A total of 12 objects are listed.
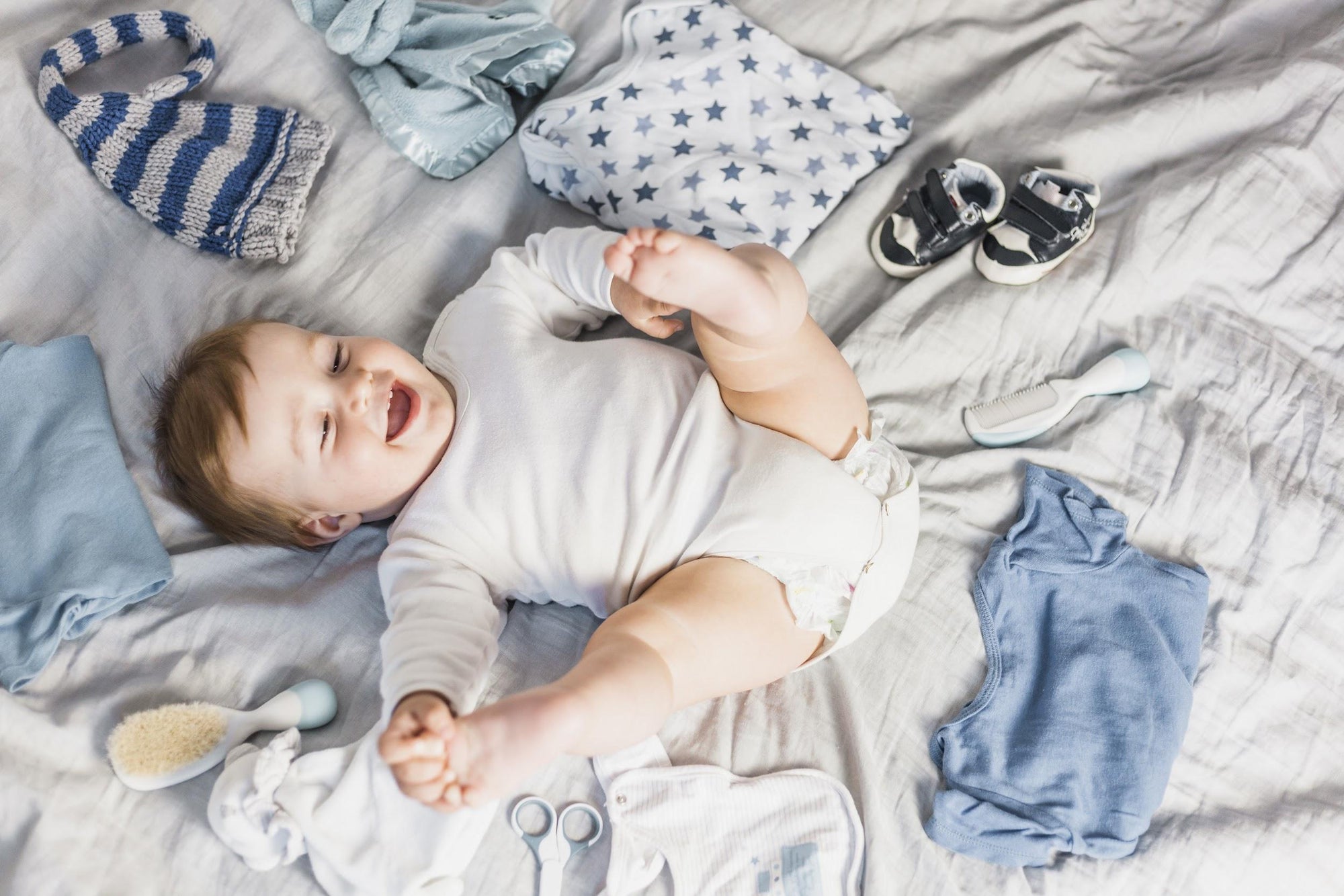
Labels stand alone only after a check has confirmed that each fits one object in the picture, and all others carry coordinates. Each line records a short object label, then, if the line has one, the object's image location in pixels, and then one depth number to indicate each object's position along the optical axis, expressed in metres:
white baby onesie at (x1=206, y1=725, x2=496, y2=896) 0.96
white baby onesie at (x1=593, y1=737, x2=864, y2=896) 1.02
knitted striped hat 1.32
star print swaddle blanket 1.34
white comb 1.24
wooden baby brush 1.02
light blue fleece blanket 1.38
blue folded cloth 1.10
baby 1.01
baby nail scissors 1.00
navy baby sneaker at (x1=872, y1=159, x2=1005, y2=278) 1.32
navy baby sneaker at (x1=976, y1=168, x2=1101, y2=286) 1.30
